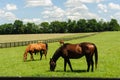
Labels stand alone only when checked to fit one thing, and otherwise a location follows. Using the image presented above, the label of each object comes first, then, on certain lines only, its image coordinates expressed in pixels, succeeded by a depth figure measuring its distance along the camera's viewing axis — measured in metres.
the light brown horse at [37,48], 26.55
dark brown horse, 17.36
